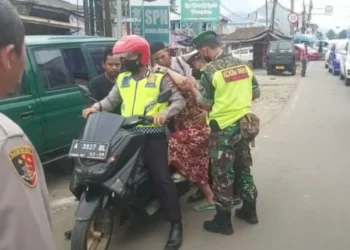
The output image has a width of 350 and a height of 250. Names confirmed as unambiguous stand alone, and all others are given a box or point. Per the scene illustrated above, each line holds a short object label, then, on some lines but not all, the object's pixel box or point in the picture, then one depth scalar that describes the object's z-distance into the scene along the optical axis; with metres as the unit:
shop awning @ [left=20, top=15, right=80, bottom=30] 12.96
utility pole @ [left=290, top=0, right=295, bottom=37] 46.67
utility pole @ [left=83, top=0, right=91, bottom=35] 11.49
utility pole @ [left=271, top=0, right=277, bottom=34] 39.41
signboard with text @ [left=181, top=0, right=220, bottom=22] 19.83
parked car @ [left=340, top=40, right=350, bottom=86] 17.92
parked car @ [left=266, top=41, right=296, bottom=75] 25.36
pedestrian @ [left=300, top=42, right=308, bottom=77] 25.33
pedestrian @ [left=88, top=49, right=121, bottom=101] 5.17
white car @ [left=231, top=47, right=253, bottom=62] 37.47
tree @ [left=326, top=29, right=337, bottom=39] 124.96
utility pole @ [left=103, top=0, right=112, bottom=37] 11.17
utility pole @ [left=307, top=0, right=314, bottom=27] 68.35
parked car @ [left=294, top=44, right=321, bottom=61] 44.66
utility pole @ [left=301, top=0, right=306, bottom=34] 69.15
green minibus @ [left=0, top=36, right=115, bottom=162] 5.26
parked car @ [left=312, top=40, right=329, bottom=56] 47.09
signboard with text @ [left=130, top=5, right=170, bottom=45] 12.49
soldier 4.35
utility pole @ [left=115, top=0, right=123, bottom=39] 10.65
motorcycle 3.63
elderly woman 4.70
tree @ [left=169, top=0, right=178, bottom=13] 40.13
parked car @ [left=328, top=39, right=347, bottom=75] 24.38
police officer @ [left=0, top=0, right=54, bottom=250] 1.08
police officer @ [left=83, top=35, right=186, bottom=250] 4.10
